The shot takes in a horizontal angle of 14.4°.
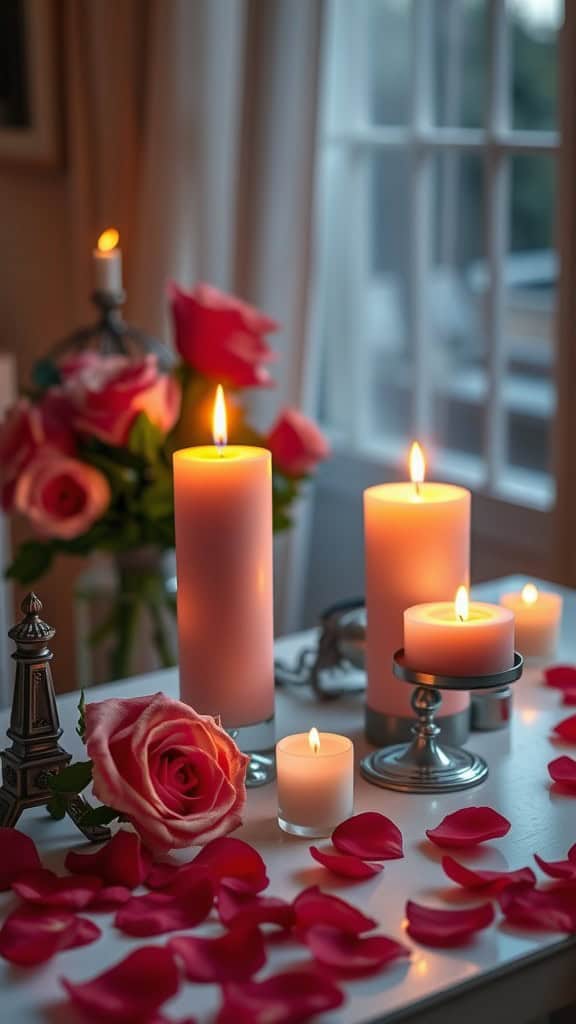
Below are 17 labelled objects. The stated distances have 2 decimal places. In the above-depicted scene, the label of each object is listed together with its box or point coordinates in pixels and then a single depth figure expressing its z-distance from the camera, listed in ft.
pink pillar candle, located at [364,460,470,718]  5.44
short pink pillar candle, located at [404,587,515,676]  5.08
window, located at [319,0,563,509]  8.71
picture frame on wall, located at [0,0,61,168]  11.00
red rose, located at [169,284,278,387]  6.77
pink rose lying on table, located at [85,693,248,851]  4.83
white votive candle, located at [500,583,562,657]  6.16
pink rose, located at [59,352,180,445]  6.50
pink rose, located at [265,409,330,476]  6.94
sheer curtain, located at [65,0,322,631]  9.19
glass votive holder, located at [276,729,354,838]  5.02
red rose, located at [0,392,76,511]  6.58
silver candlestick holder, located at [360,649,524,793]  5.31
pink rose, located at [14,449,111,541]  6.58
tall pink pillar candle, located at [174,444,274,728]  5.22
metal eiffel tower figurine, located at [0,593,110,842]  5.02
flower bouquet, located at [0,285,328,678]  6.57
